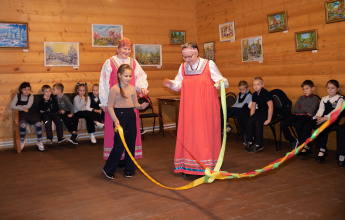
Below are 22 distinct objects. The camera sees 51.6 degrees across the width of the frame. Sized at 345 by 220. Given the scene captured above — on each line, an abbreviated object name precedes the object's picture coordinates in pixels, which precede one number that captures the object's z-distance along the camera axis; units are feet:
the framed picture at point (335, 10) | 17.70
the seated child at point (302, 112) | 17.69
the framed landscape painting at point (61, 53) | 23.41
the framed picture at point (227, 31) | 24.97
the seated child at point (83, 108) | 22.82
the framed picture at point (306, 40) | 19.30
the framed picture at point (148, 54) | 26.66
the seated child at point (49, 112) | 21.72
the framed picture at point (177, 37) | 28.12
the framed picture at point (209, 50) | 27.20
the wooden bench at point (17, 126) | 20.59
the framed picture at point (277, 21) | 20.87
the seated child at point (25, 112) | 21.11
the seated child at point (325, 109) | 16.33
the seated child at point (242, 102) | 21.72
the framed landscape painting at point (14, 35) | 22.00
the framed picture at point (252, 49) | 22.88
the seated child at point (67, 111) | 22.43
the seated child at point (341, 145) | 15.32
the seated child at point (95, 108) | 22.88
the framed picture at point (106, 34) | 24.91
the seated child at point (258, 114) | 18.95
